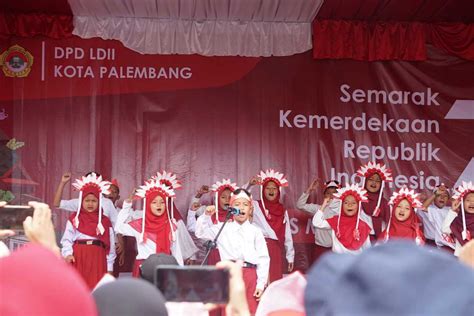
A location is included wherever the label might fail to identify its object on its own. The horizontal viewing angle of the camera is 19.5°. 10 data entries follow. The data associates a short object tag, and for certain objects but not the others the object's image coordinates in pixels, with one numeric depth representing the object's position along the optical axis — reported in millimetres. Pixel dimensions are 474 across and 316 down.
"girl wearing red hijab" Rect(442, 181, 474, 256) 13082
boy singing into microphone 11526
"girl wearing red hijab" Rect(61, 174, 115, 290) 12699
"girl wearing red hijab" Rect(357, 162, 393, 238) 14308
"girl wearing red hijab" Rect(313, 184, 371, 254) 12729
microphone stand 7508
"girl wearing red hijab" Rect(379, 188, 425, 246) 12759
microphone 8323
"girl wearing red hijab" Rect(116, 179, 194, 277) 12165
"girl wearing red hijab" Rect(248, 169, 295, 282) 13887
